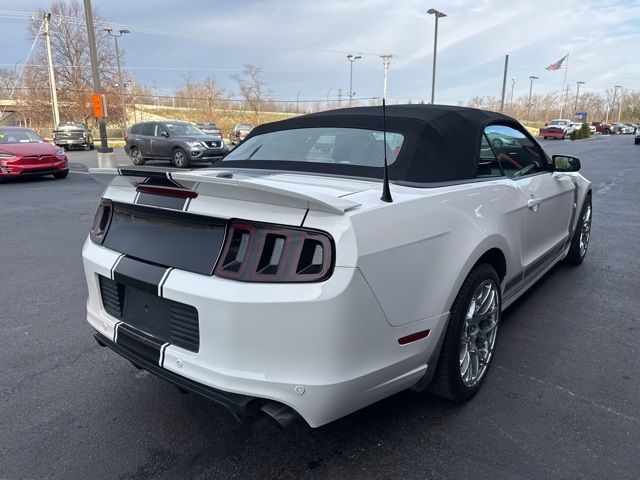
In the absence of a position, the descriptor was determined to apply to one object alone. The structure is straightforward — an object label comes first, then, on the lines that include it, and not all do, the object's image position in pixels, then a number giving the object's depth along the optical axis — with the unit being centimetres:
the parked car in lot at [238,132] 2616
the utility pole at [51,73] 3356
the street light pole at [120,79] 3834
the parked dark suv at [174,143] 1648
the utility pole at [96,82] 1358
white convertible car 184
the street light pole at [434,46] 2553
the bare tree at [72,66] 3997
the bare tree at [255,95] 5016
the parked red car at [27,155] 1218
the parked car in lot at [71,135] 2723
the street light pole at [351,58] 4278
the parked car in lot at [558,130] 4391
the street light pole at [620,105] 10922
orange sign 1383
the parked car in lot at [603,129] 6794
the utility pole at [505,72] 3492
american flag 4706
